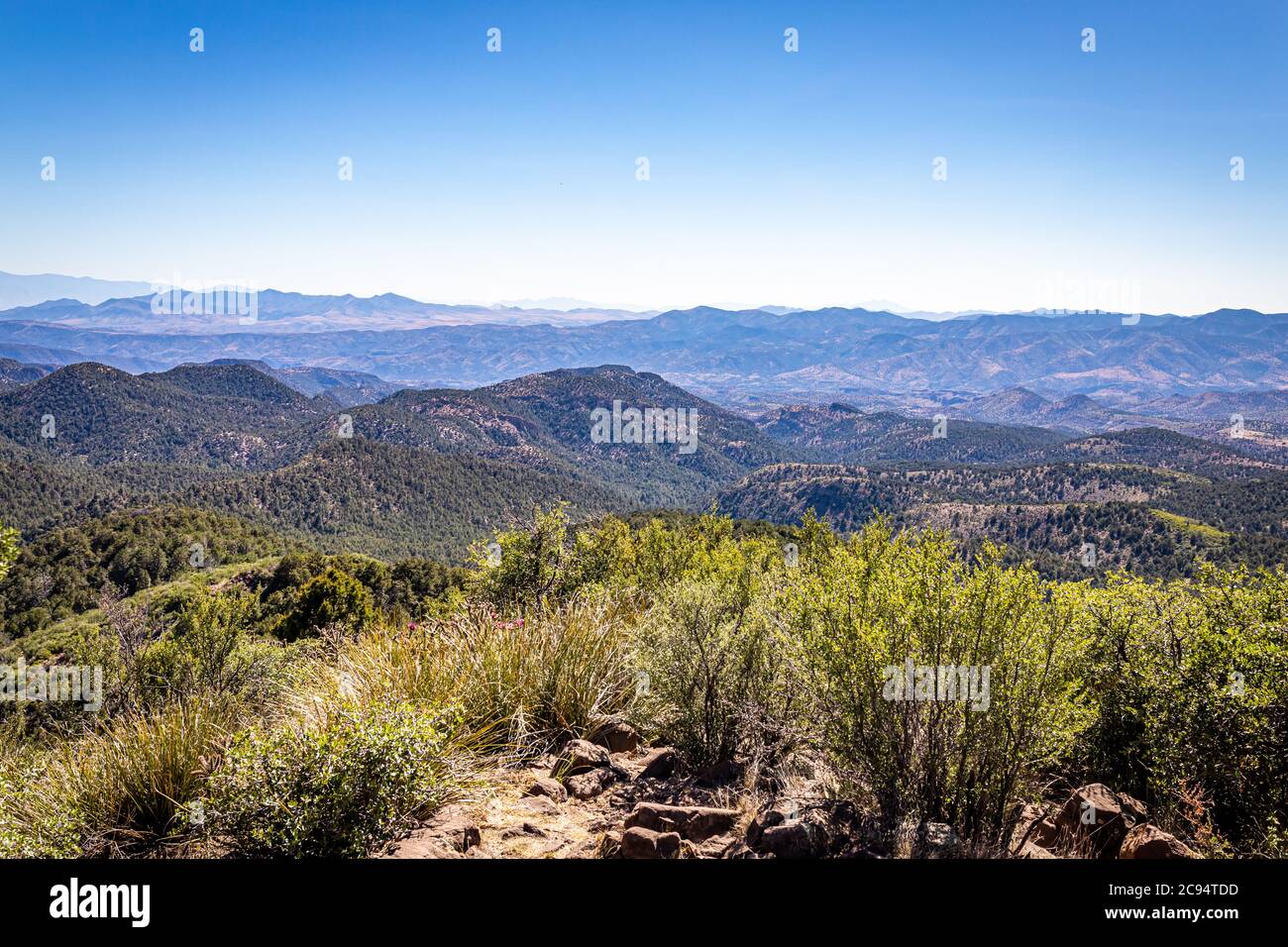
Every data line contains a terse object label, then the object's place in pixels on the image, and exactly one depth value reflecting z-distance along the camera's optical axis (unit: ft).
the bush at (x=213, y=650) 72.59
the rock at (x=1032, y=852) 16.34
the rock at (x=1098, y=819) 17.22
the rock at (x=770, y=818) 16.46
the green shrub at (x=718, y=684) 21.93
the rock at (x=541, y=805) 18.40
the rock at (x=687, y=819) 16.98
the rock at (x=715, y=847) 16.22
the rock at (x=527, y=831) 17.11
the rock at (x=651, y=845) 15.40
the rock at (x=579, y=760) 21.39
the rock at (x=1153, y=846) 15.71
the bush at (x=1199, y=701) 19.06
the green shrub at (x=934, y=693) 16.08
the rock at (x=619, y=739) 23.72
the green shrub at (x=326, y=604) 131.85
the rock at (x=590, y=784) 19.93
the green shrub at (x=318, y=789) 13.75
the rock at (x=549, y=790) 19.53
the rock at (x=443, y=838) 14.71
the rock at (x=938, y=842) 15.10
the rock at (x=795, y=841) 15.51
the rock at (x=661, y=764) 21.16
